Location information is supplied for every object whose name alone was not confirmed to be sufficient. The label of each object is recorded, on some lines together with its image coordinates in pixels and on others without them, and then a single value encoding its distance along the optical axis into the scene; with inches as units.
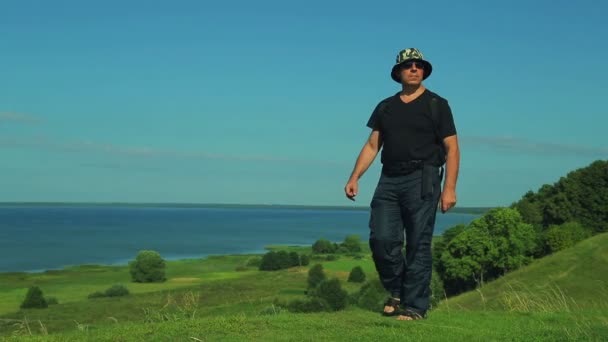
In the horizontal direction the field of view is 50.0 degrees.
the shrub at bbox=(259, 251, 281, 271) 4648.1
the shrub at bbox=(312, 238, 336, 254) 5816.9
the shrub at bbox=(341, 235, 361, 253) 6072.8
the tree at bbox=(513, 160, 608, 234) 2805.1
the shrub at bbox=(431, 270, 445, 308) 2055.9
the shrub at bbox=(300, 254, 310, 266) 4866.9
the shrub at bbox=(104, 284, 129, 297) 3272.6
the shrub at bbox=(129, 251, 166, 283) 4055.1
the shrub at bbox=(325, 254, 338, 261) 5201.8
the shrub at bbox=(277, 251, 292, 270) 4685.0
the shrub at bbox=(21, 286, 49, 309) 2829.7
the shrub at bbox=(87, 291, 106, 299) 3222.4
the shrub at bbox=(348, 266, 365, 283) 3542.1
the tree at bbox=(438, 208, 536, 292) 2672.2
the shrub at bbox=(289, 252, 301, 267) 4779.5
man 293.4
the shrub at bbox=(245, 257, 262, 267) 4837.1
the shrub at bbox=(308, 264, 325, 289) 3319.4
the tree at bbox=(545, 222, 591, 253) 2591.0
